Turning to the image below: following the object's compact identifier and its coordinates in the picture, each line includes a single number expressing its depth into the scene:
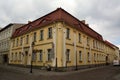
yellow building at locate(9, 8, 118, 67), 11.43
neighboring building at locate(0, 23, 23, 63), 20.37
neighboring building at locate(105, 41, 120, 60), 26.18
